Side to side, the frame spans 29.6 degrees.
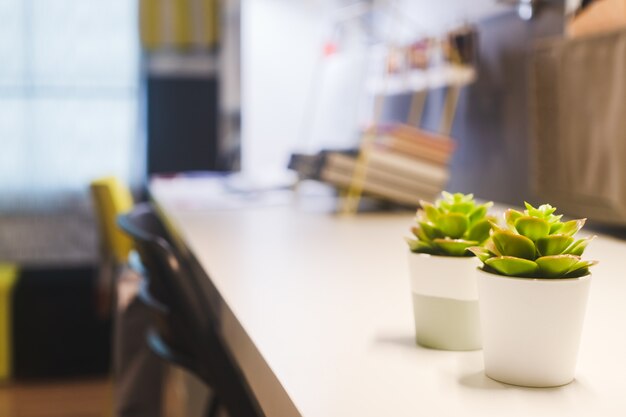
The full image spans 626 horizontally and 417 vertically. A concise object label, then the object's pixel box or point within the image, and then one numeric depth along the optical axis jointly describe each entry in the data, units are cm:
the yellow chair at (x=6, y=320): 412
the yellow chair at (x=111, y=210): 337
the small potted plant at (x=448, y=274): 87
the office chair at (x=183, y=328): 128
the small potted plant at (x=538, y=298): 77
